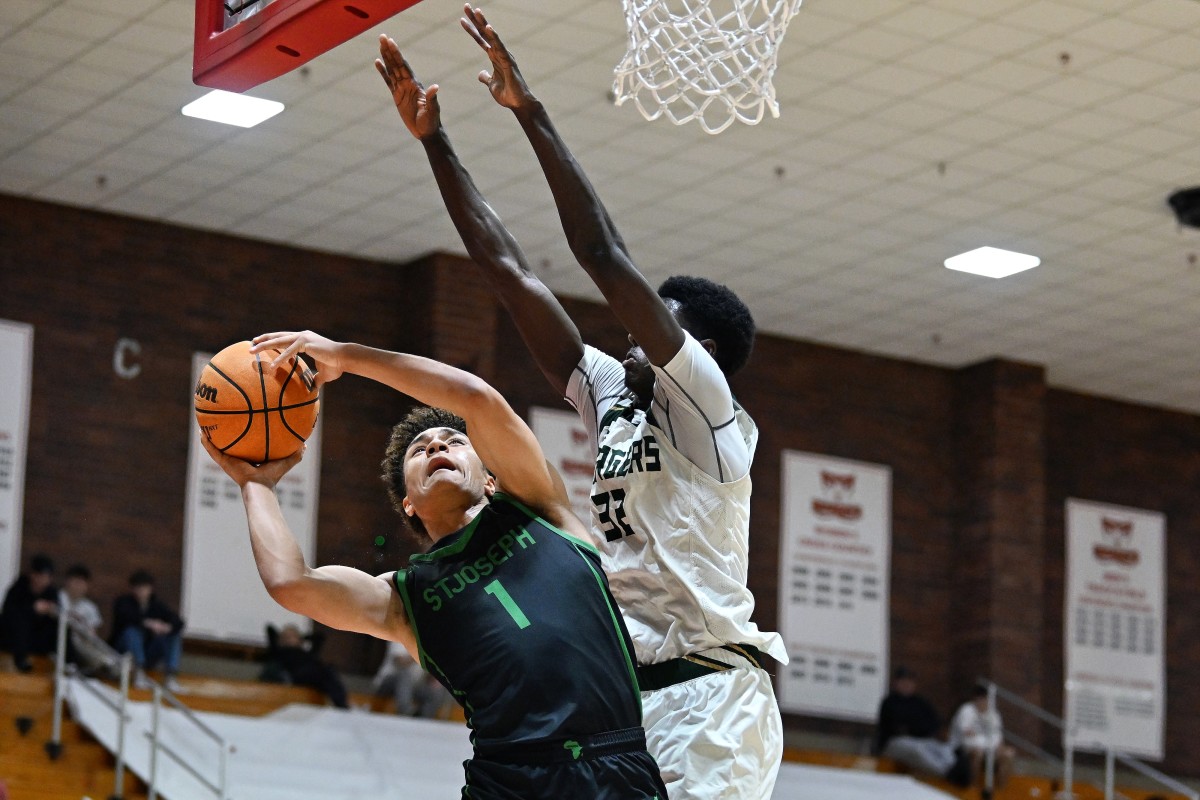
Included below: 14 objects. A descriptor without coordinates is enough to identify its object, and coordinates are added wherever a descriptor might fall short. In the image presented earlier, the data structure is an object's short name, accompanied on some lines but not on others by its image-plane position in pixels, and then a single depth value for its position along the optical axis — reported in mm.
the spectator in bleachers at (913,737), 17891
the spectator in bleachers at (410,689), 16531
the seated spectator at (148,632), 15891
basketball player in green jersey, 4379
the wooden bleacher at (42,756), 13336
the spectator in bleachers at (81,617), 15367
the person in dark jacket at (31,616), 15133
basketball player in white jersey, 4934
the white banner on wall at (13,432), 16672
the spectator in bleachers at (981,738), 18047
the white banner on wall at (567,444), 18984
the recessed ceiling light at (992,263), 17422
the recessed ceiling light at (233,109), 14977
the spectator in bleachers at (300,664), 16391
